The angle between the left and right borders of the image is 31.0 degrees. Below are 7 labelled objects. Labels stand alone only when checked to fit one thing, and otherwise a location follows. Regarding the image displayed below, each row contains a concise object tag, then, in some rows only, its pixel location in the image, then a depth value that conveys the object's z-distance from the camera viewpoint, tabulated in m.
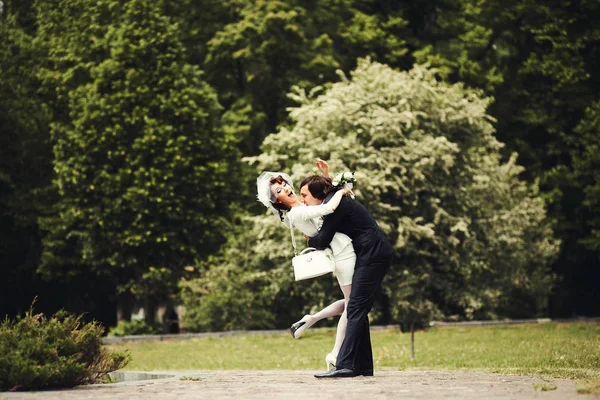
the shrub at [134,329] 33.09
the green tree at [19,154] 37.06
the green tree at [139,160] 34.62
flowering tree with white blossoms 31.53
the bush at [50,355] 9.61
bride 10.64
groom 10.62
